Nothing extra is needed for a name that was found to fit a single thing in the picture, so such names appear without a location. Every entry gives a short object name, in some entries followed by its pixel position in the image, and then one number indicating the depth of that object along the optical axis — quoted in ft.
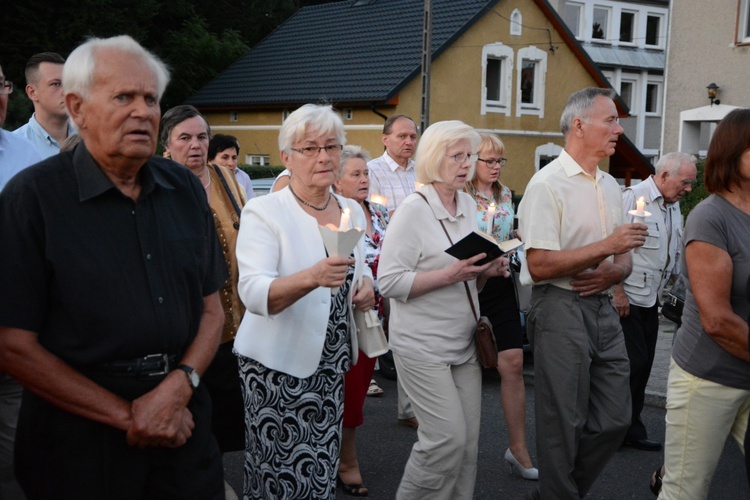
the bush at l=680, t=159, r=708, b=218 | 48.91
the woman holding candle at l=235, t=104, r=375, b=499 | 13.07
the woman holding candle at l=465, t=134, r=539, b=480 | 19.71
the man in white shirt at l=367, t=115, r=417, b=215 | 26.45
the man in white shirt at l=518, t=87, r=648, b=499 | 15.33
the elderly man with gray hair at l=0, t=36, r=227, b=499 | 9.15
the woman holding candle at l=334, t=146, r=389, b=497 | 18.60
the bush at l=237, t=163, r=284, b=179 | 87.81
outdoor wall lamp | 69.56
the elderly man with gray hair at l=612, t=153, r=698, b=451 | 21.74
